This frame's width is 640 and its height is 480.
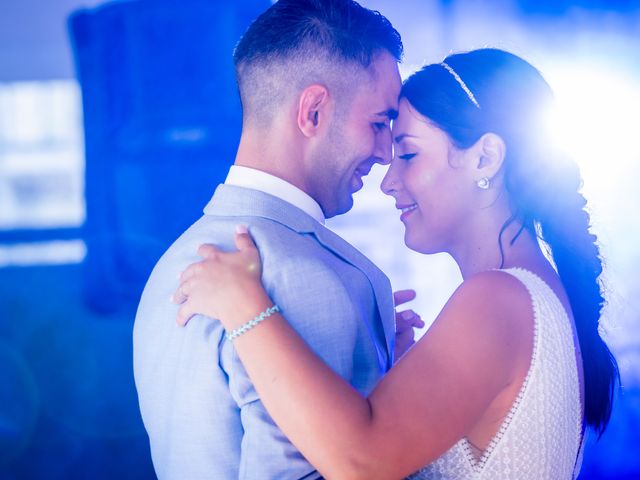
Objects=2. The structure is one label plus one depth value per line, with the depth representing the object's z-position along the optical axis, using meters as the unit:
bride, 1.04
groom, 1.09
